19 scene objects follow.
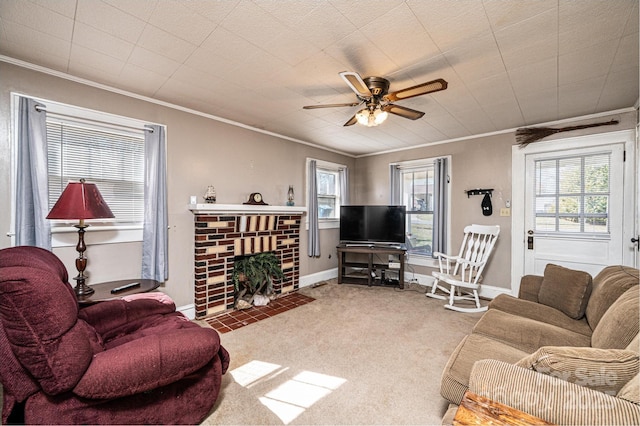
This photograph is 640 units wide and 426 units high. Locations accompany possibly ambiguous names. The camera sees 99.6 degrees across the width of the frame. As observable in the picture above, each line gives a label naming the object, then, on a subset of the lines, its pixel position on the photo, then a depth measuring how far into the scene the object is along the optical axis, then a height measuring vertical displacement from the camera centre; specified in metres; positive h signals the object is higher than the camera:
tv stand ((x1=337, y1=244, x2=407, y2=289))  4.44 -0.93
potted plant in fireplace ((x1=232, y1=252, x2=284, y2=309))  3.54 -0.87
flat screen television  4.59 -0.21
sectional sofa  0.90 -0.63
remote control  2.20 -0.65
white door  3.12 +0.12
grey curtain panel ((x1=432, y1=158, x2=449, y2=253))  4.38 +0.18
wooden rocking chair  3.57 -0.78
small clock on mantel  3.73 +0.18
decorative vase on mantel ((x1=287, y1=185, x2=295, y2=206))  4.28 +0.24
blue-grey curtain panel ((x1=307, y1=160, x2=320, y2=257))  4.61 -0.03
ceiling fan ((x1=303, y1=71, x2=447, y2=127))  2.10 +0.93
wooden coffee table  0.84 -0.65
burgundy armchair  1.11 -0.73
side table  2.04 -0.66
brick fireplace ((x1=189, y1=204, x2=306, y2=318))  3.21 -0.41
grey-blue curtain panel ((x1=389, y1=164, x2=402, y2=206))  4.97 +0.51
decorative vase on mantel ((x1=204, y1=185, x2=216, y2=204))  3.28 +0.20
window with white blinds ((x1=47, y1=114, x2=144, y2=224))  2.38 +0.47
